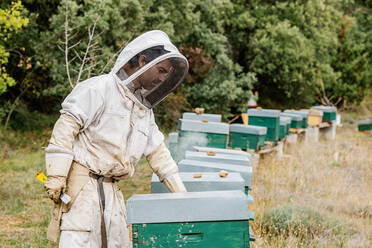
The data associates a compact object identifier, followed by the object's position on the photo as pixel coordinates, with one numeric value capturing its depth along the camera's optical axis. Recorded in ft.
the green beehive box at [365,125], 42.63
